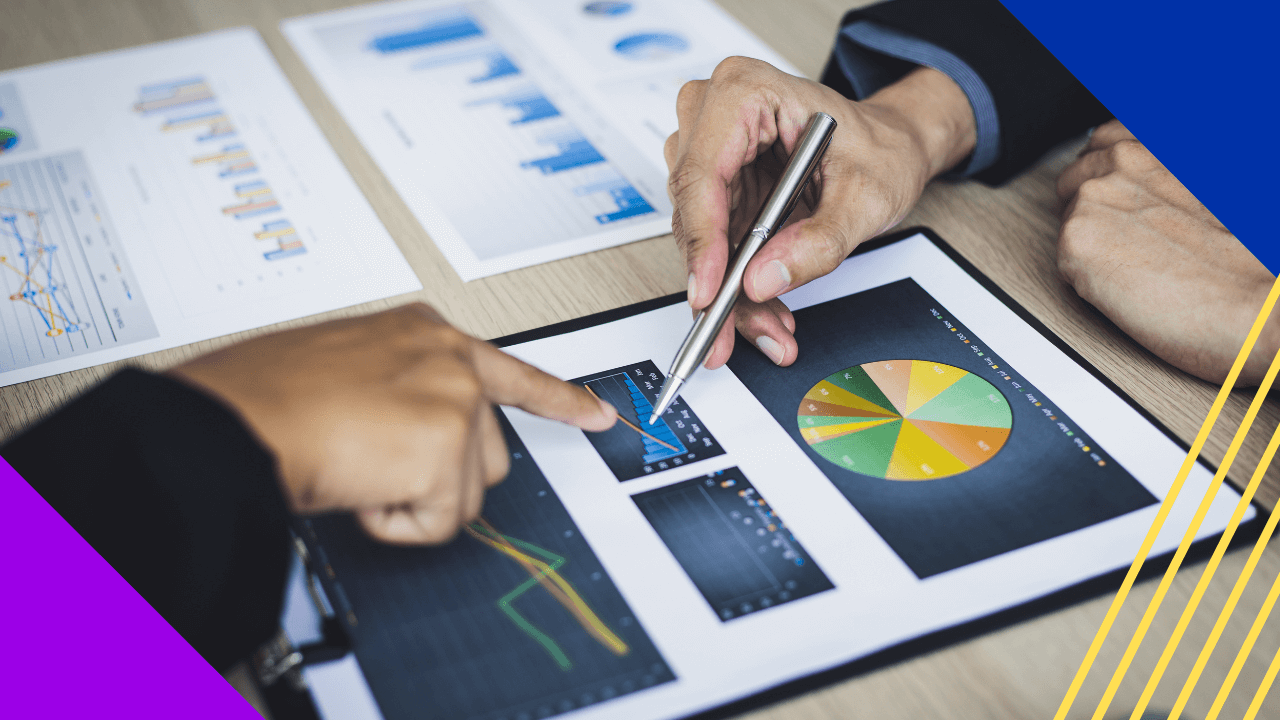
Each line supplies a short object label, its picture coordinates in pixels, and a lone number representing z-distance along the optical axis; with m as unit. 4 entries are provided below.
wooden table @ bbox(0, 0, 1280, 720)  0.52
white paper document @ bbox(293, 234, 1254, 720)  0.50
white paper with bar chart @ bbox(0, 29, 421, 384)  0.75
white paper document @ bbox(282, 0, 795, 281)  0.87
